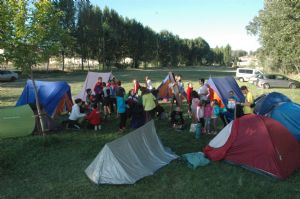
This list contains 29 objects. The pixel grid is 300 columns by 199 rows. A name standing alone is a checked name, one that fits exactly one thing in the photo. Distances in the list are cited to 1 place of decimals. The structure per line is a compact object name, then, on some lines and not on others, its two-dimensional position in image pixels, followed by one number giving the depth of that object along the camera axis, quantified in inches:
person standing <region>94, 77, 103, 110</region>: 422.7
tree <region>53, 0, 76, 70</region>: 1471.0
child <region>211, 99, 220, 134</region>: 315.7
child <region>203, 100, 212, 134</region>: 311.3
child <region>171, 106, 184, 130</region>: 344.7
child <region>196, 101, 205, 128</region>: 311.1
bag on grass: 232.1
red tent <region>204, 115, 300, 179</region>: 217.8
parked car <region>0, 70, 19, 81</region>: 1015.0
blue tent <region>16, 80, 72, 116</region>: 381.8
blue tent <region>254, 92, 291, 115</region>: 325.5
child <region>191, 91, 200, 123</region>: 325.7
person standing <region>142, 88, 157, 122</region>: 326.4
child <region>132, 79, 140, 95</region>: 448.1
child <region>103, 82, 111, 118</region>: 406.9
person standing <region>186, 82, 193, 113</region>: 420.0
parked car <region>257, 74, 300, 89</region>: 850.2
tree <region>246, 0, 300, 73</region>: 826.3
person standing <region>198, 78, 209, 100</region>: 375.8
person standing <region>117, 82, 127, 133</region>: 326.6
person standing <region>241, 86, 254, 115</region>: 312.3
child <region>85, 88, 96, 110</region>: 408.3
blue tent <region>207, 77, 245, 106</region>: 437.9
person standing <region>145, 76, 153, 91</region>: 487.8
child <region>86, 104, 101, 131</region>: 339.6
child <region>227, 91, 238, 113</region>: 318.9
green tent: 307.6
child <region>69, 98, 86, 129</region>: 345.4
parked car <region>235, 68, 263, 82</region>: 1041.2
